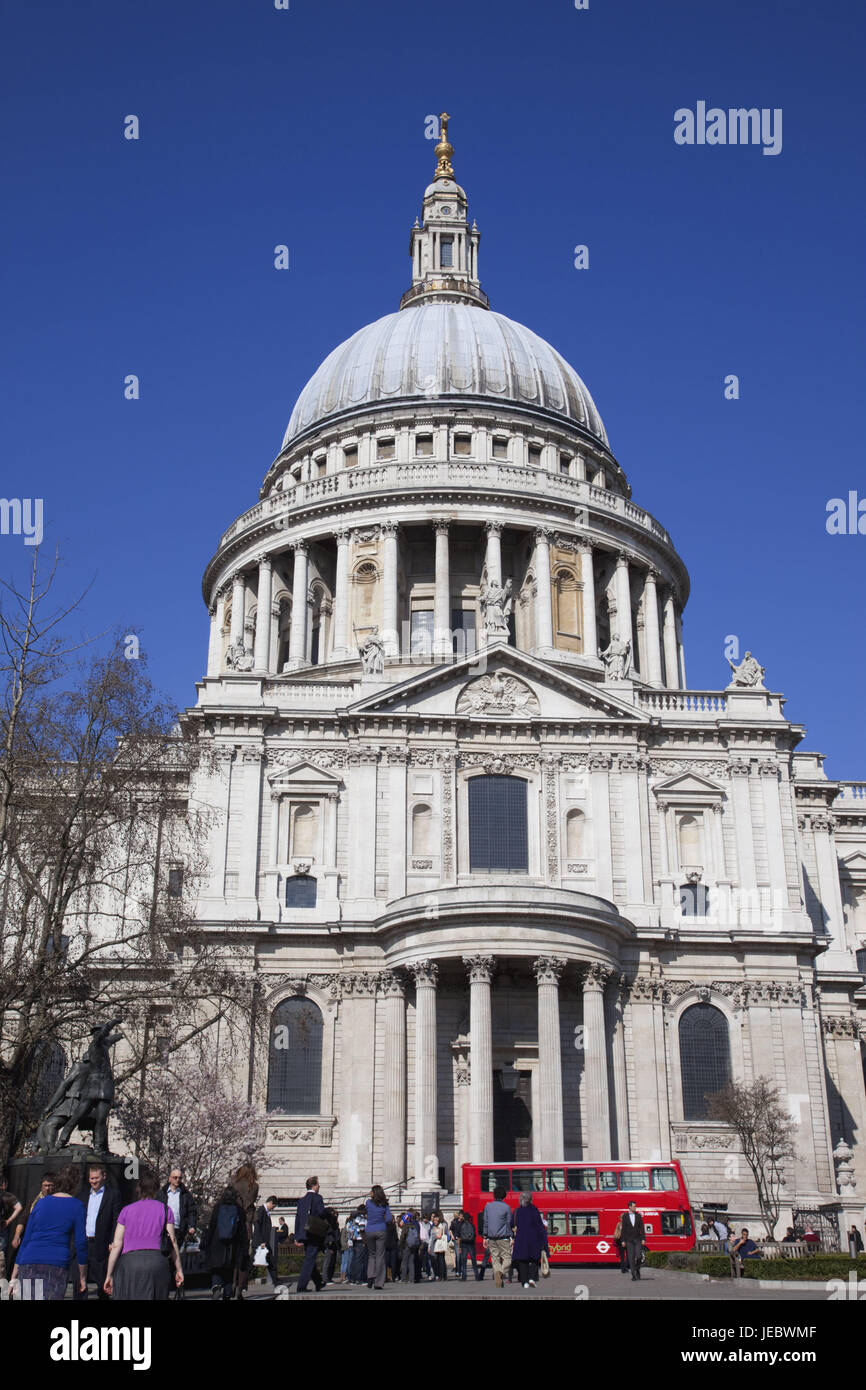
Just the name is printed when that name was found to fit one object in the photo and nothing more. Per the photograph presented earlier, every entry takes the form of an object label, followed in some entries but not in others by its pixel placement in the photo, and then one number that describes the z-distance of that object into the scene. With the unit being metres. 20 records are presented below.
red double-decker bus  37.94
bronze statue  24.83
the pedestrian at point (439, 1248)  32.81
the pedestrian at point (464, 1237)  32.59
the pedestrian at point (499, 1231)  28.81
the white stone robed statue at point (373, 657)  55.03
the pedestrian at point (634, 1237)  31.38
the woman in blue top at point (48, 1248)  13.91
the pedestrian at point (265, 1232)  28.62
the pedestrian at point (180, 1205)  22.88
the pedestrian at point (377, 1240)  26.20
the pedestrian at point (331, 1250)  28.60
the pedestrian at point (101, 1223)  17.73
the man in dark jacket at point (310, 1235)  25.44
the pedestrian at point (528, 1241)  26.06
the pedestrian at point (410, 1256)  31.11
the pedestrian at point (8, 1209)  18.84
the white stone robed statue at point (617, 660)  57.25
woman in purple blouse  13.34
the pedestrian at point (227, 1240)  20.20
